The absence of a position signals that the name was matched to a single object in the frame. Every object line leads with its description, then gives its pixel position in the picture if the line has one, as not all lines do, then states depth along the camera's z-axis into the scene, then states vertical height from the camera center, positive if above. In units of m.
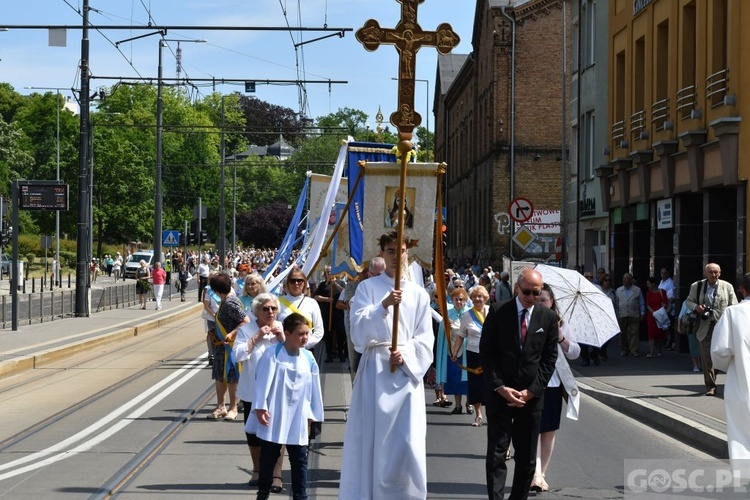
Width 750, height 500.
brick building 51.38 +5.73
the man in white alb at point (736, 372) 9.52 -0.87
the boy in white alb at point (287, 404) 8.70 -1.05
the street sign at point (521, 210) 28.29 +1.00
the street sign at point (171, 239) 51.34 +0.48
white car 74.50 -0.69
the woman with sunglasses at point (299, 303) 10.79 -0.44
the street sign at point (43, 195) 31.20 +1.35
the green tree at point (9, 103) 109.50 +12.71
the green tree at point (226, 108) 122.78 +14.23
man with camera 17.06 -0.67
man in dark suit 8.79 -0.84
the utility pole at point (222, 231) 60.44 +1.00
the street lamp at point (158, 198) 44.43 +1.87
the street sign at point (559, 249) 37.81 +0.19
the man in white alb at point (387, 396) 7.98 -0.91
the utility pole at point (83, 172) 31.48 +1.97
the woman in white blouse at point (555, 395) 9.84 -1.09
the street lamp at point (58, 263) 60.37 -0.68
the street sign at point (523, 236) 28.91 +0.42
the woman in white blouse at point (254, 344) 9.44 -0.72
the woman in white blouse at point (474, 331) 14.05 -0.86
